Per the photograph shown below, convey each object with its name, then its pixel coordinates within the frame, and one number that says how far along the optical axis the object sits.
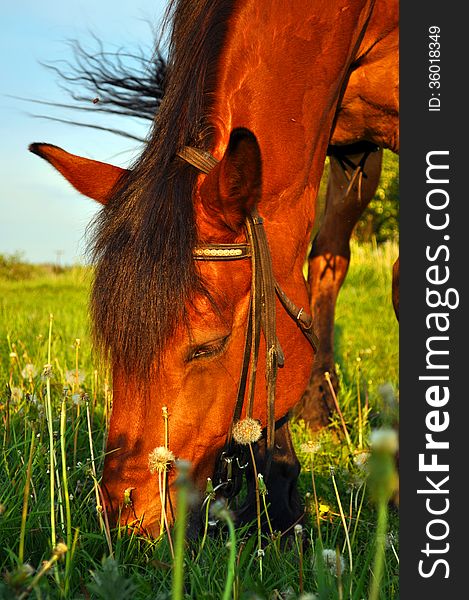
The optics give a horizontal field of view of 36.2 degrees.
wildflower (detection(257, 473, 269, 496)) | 1.83
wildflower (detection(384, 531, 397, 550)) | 2.34
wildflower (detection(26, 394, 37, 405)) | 2.93
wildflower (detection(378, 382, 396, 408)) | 1.16
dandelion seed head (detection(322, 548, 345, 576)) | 1.76
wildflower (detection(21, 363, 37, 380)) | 3.52
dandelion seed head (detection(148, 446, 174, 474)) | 2.05
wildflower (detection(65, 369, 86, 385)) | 3.09
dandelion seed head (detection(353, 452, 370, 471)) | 2.52
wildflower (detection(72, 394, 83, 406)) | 2.55
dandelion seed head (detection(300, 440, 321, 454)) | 2.24
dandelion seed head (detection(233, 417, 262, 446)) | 2.23
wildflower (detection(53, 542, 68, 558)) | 1.25
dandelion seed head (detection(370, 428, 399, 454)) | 0.74
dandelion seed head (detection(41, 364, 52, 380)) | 1.88
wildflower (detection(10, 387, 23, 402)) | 3.17
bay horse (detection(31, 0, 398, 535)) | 2.25
